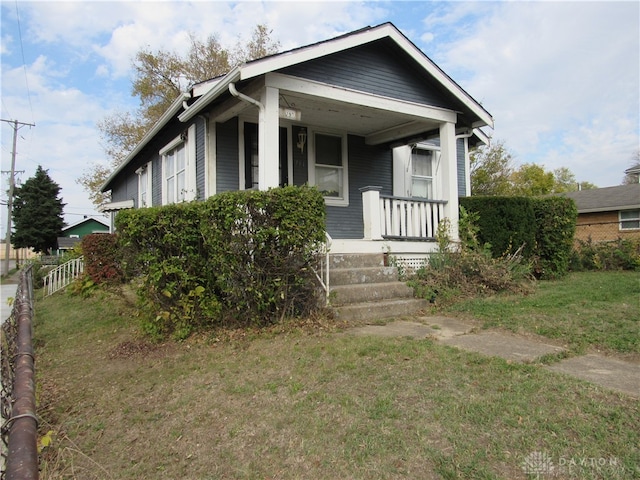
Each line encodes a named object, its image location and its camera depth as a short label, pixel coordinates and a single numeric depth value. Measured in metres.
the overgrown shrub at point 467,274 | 6.72
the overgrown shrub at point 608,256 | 12.54
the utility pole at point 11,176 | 29.99
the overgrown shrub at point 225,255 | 4.71
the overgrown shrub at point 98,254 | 11.57
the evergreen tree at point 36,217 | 40.91
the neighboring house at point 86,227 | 47.03
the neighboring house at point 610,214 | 18.89
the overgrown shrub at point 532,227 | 8.06
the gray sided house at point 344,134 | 6.81
